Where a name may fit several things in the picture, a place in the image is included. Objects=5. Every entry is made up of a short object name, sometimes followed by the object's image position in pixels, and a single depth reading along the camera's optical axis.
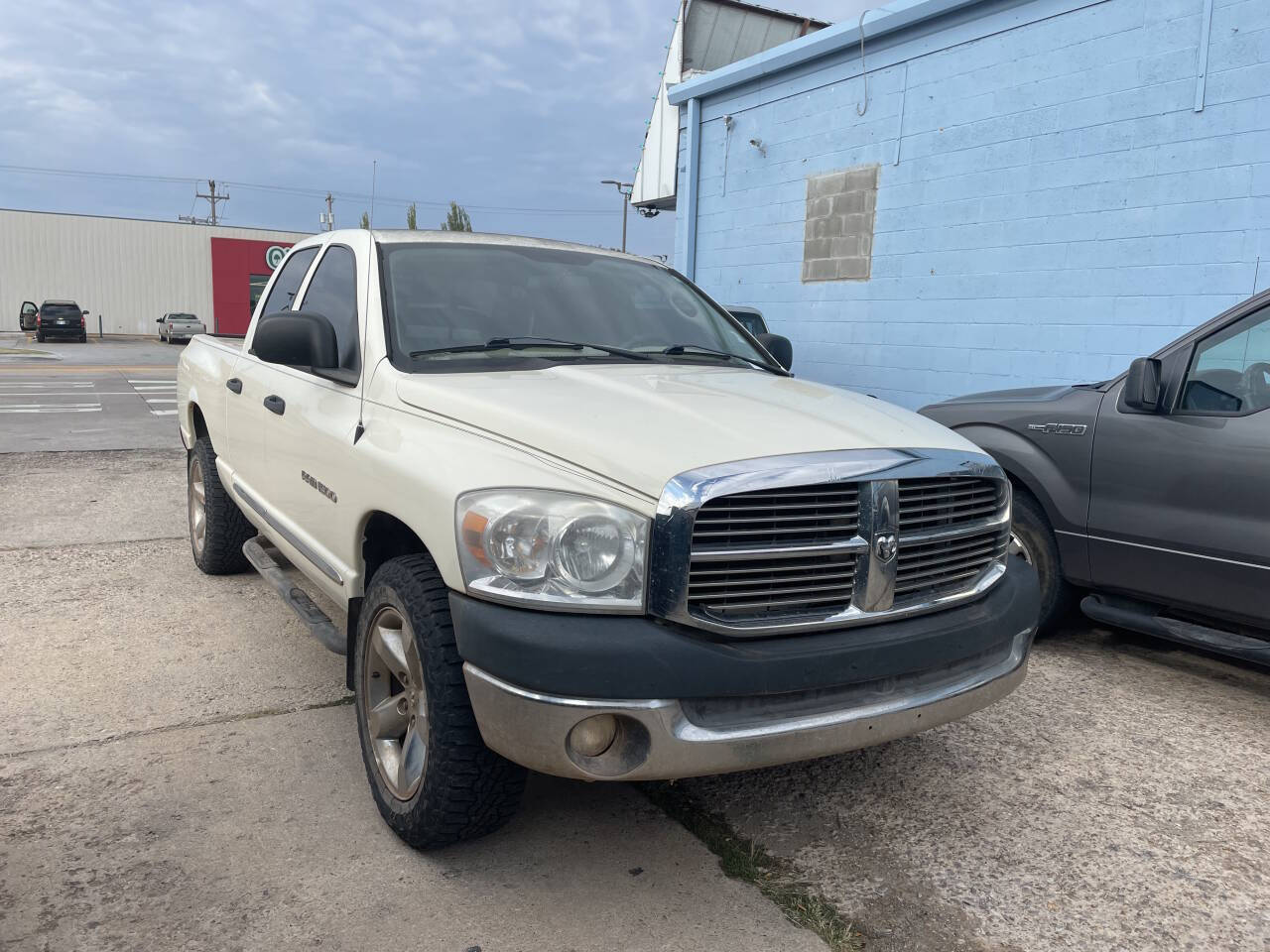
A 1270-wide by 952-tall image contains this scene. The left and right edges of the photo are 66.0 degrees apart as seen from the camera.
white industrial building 46.34
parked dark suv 37.19
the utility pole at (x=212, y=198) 73.56
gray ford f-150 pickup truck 3.81
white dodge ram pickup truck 2.30
